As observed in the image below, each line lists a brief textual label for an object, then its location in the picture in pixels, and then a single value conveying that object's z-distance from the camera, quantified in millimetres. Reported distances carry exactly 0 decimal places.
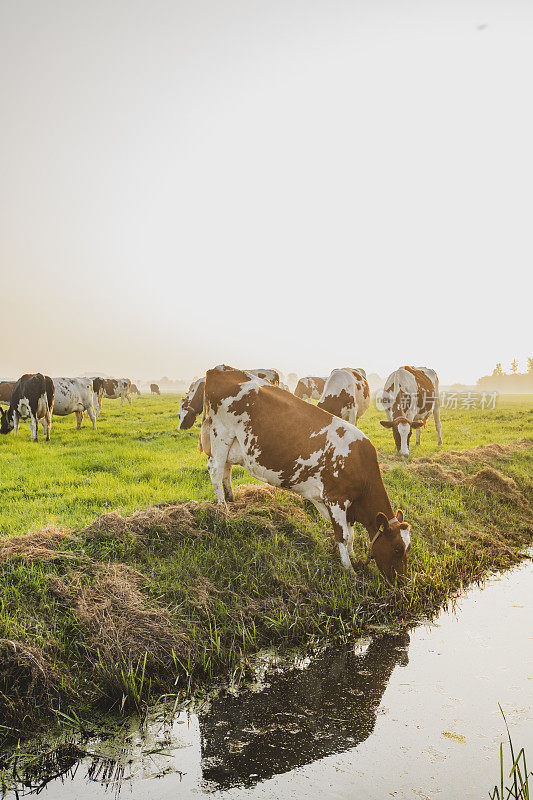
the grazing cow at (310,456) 6926
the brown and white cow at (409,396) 16469
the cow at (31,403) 17453
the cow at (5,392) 28688
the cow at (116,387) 37688
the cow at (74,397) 20578
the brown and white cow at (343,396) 14812
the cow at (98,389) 28406
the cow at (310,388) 33250
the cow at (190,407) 18984
